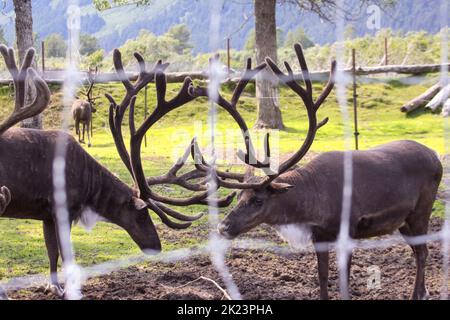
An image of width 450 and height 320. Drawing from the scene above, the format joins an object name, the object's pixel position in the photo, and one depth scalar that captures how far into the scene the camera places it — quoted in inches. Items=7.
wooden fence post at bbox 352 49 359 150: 448.5
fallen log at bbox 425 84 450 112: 725.9
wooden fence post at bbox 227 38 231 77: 846.5
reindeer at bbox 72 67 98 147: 697.6
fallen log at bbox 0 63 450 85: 781.3
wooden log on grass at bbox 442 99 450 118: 680.0
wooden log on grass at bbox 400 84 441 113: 738.8
